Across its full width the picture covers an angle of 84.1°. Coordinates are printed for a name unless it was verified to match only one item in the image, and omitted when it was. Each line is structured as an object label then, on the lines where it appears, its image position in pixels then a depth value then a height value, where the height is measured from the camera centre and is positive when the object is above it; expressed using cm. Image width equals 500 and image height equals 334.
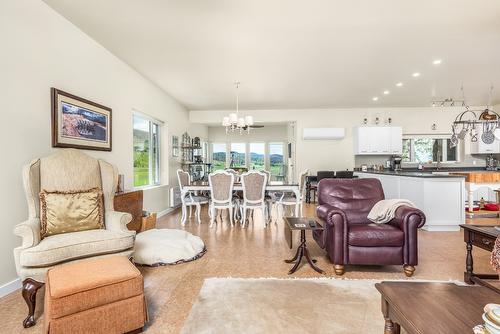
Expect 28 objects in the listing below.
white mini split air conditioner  775 +88
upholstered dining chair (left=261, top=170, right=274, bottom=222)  536 -69
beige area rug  187 -110
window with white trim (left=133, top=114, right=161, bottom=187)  532 +29
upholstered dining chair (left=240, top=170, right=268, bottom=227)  477 -44
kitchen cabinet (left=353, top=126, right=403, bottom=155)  763 +67
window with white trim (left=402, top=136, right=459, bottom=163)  785 +40
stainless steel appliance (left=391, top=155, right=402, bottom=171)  757 +3
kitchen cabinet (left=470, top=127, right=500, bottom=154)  743 +44
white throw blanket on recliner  292 -50
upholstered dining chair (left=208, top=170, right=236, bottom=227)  480 -43
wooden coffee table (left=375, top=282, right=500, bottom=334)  125 -72
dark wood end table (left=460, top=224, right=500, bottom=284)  231 -67
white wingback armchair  199 -54
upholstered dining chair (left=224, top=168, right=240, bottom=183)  569 -28
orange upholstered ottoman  158 -80
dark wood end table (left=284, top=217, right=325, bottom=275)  285 -76
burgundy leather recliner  272 -76
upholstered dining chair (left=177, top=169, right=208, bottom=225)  520 -67
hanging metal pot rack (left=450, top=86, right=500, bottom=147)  382 +47
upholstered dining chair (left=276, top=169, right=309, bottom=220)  516 -66
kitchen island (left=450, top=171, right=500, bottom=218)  576 -36
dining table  507 -42
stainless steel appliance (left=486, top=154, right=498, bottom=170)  753 +2
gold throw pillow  233 -41
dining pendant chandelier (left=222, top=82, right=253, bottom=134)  518 +84
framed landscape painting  299 +52
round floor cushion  309 -99
